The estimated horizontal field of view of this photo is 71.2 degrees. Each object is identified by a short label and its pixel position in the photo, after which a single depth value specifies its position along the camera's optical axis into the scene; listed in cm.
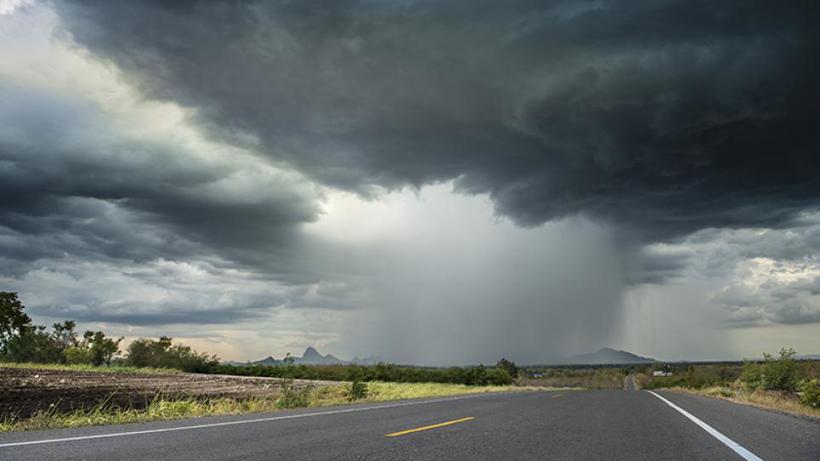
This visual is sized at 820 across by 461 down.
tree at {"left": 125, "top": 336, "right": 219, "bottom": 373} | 8438
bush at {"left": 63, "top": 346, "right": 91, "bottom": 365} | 7925
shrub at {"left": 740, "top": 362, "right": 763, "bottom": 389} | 3880
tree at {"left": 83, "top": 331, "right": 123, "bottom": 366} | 8069
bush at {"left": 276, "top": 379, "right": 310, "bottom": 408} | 2047
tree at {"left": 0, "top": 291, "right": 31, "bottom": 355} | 7094
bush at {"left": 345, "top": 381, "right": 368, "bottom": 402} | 2634
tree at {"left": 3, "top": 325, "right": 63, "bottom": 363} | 7625
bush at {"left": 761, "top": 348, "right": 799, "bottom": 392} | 3528
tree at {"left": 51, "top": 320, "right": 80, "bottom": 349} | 8344
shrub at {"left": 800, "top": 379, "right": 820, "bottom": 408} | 2319
